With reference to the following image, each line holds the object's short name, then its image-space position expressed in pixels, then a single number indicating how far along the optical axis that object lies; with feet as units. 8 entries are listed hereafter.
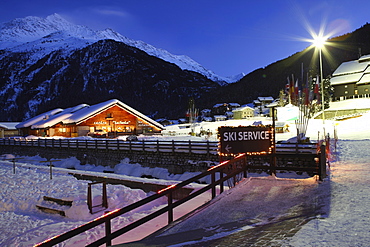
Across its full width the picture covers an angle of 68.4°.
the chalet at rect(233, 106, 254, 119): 299.79
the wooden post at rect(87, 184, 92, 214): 36.60
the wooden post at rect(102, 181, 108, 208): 37.76
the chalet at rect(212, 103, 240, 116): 390.01
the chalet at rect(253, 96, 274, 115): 363.87
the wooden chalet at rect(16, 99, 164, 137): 137.80
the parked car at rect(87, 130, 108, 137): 132.08
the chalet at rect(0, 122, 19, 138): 219.82
